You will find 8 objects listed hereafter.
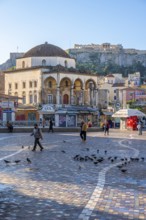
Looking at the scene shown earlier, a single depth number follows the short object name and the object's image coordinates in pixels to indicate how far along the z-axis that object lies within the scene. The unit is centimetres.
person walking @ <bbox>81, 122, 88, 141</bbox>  2481
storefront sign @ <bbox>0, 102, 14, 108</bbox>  5078
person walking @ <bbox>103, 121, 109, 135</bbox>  3377
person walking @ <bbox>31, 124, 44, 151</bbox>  1889
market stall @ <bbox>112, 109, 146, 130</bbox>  4244
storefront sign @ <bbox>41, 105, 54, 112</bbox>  5666
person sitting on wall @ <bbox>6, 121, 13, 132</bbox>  3725
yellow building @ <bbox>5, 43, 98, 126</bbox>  6494
